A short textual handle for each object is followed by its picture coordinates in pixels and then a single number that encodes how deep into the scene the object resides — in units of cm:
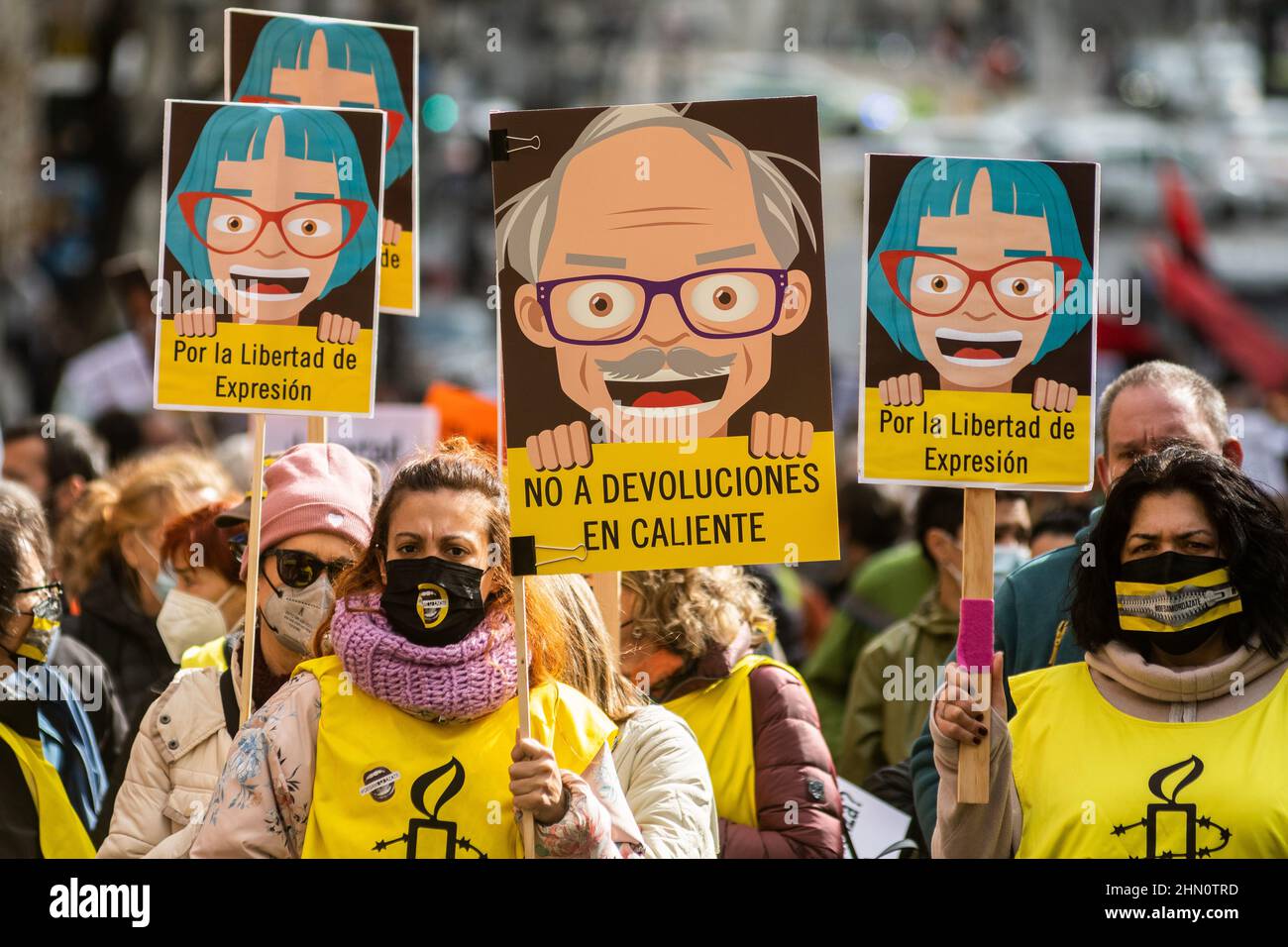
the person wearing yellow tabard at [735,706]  442
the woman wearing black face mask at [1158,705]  371
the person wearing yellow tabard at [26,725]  421
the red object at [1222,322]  1516
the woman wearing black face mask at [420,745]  353
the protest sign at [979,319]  409
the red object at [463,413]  709
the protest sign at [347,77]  540
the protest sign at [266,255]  461
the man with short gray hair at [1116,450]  443
